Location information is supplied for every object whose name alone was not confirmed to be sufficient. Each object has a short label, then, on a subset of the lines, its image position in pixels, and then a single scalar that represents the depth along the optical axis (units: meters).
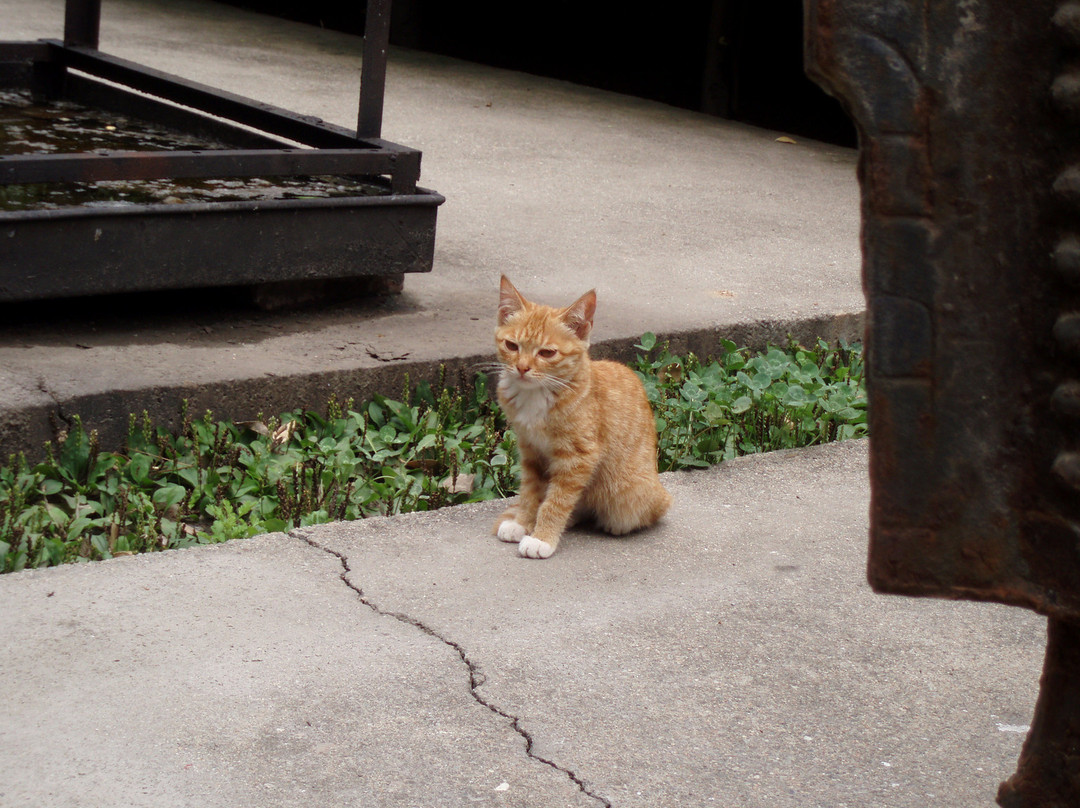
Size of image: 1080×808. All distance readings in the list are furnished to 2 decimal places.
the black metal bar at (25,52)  6.57
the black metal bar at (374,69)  4.71
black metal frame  3.99
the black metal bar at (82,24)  6.51
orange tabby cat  3.53
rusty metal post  1.15
